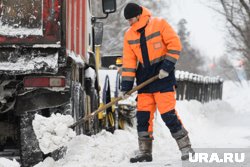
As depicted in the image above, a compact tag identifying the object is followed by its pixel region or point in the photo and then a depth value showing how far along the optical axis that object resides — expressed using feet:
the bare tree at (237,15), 153.50
